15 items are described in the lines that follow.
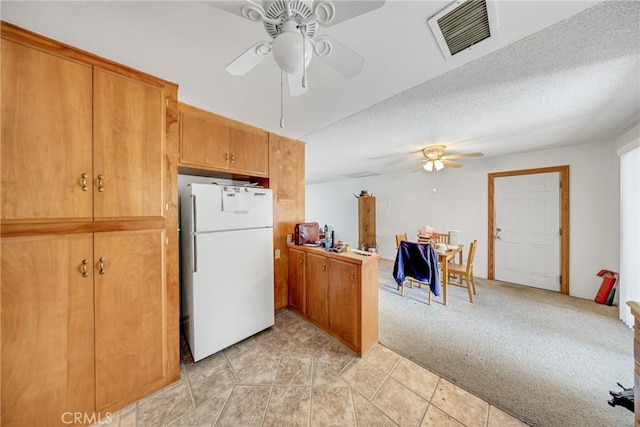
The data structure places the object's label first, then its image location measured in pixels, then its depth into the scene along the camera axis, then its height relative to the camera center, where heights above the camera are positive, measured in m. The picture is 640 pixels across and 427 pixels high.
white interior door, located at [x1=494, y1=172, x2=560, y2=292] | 3.34 -0.30
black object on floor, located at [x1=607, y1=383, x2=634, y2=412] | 1.32 -1.22
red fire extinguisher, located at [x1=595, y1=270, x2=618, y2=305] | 2.83 -1.05
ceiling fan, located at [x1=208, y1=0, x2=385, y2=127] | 0.73 +0.73
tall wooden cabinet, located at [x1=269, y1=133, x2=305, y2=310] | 2.57 +0.18
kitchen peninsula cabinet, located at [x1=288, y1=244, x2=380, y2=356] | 1.88 -0.84
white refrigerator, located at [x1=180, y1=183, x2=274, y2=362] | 1.79 -0.50
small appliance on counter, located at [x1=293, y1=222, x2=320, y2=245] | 2.56 -0.28
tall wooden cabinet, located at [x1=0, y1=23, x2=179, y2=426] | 1.09 -0.13
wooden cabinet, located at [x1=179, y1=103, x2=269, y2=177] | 1.87 +0.69
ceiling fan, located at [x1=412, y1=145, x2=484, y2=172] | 3.08 +0.83
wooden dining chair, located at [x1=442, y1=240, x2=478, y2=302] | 2.99 -0.87
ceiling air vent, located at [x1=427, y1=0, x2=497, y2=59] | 0.96 +0.96
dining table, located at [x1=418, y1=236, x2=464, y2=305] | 2.92 -0.73
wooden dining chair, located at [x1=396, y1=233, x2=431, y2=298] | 3.25 -1.17
